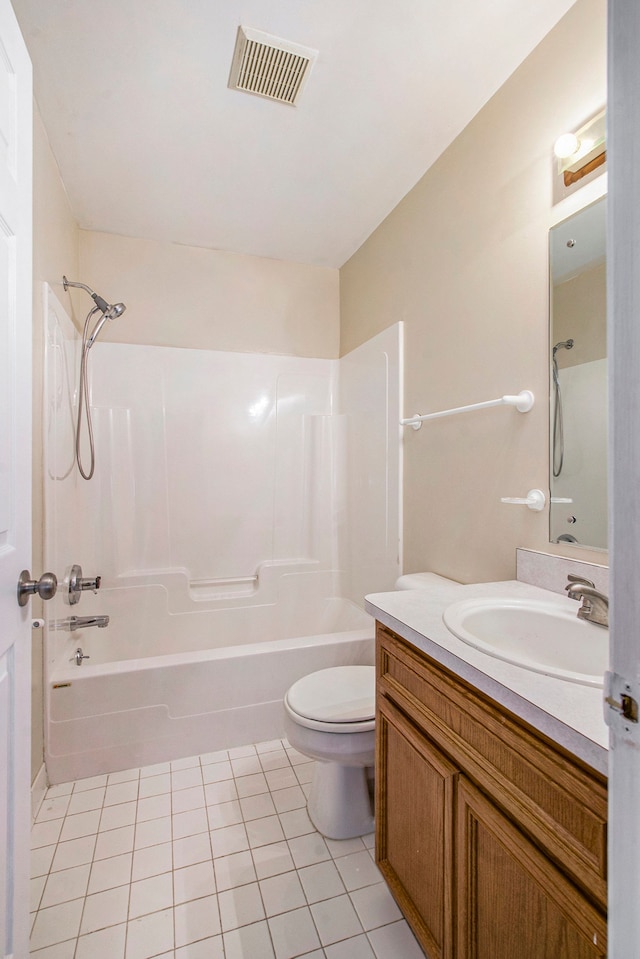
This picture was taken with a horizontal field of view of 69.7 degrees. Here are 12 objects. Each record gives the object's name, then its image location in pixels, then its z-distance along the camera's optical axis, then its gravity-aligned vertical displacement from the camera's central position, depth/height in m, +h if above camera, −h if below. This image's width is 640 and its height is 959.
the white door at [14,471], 0.86 +0.02
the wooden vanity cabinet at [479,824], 0.66 -0.61
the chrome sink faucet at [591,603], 1.02 -0.28
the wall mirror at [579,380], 1.16 +0.26
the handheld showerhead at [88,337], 2.06 +0.69
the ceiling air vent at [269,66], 1.34 +1.28
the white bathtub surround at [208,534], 1.87 -0.29
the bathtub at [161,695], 1.79 -0.88
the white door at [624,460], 0.35 +0.01
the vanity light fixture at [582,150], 1.15 +0.86
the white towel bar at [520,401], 1.37 +0.24
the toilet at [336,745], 1.45 -0.84
